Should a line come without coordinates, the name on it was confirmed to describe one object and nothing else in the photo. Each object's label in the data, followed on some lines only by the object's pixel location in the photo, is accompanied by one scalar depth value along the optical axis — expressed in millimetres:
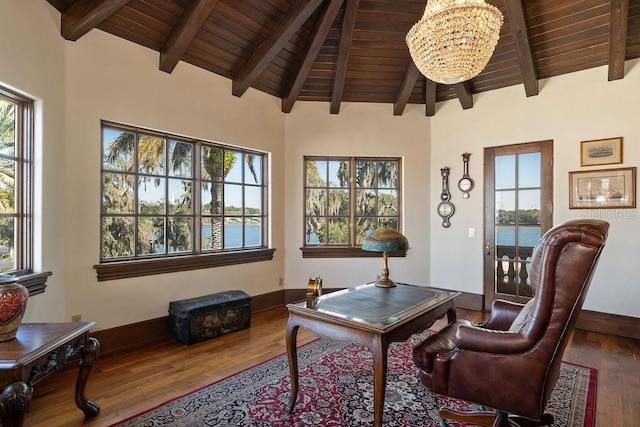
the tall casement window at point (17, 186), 2547
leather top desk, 1888
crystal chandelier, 2209
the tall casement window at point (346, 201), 5125
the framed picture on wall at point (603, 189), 3824
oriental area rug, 2213
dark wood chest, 3496
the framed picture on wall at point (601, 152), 3883
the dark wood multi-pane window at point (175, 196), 3418
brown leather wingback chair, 1604
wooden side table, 1573
